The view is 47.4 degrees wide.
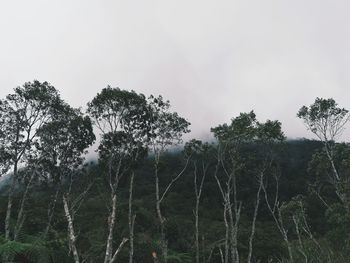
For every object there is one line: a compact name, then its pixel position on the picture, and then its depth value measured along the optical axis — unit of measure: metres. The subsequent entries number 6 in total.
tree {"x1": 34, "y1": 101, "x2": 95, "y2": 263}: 32.53
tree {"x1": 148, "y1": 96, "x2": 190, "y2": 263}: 34.88
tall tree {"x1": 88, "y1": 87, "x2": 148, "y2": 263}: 31.94
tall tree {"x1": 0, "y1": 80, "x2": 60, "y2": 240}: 29.62
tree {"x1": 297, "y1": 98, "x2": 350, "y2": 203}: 34.84
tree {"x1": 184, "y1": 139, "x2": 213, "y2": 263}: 40.25
